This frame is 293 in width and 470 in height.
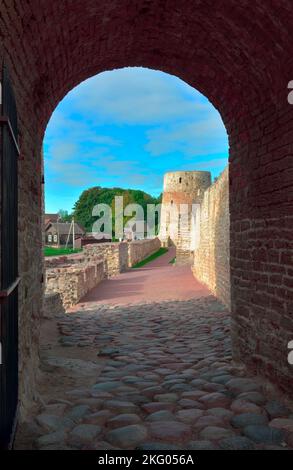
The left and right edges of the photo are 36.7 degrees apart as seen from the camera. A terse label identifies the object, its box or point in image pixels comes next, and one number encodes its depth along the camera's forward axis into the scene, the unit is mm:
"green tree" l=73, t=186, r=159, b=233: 64500
